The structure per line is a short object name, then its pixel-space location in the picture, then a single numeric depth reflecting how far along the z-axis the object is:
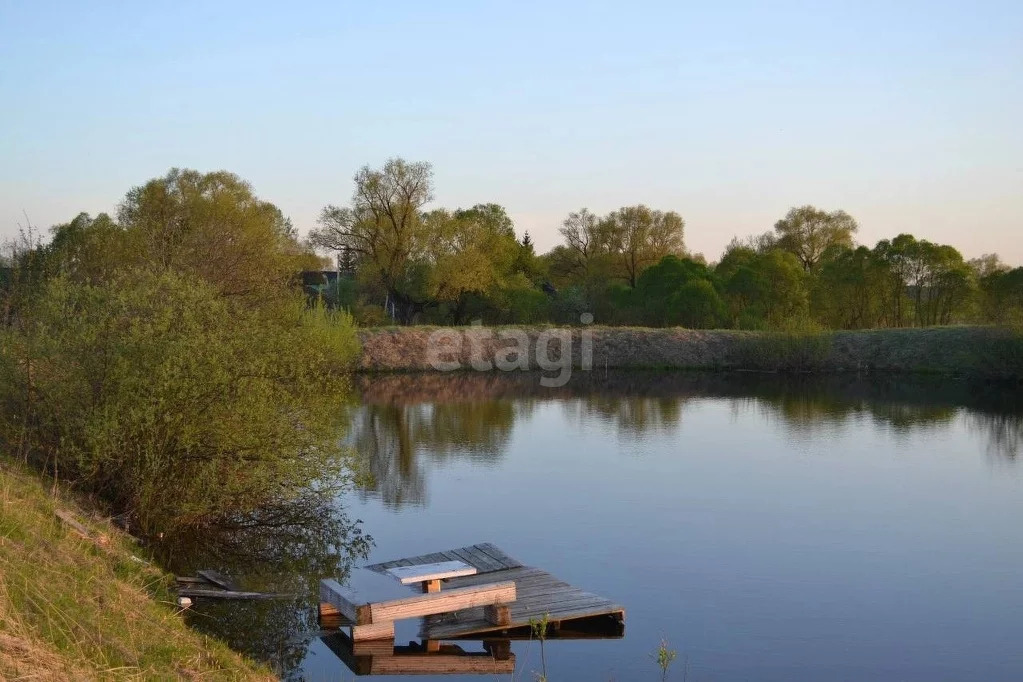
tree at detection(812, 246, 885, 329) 54.44
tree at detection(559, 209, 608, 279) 68.12
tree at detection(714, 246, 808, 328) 55.56
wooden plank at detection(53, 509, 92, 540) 11.29
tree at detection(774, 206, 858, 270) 66.62
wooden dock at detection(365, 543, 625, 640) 10.75
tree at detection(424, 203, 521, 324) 54.53
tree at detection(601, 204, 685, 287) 66.31
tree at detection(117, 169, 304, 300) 30.94
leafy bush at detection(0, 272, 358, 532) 13.41
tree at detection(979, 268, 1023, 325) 46.91
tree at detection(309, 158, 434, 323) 55.56
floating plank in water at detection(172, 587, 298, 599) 11.66
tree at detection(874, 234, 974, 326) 52.57
